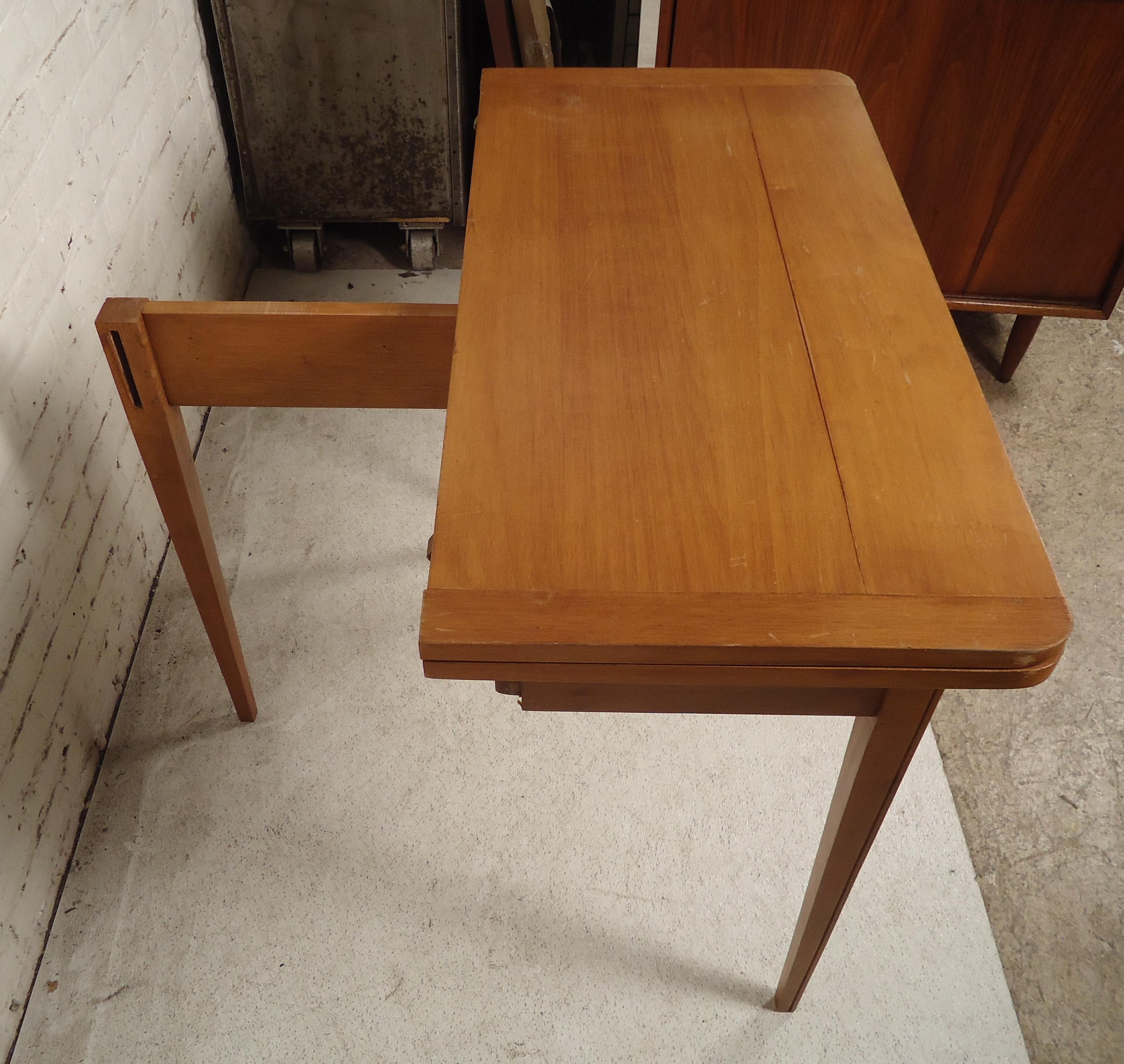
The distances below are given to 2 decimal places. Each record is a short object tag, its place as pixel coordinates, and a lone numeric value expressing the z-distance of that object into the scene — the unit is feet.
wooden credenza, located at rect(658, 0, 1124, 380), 5.14
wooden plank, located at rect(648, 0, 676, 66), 5.18
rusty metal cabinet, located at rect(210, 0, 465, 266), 6.34
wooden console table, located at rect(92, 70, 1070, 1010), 2.18
